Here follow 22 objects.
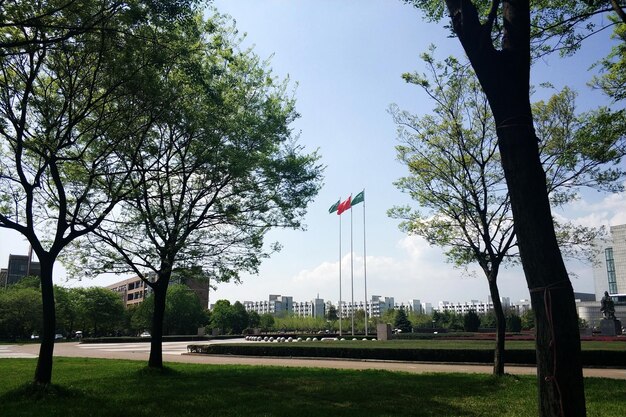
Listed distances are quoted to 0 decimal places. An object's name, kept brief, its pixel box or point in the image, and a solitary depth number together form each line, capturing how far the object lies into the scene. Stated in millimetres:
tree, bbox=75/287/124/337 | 68188
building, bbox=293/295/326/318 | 191750
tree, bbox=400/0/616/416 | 4406
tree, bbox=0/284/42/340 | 58500
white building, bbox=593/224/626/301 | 107719
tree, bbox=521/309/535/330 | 75281
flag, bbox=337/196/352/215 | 45906
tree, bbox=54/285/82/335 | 66812
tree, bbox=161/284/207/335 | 75525
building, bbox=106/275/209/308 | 107581
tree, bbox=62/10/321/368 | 15047
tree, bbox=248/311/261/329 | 90812
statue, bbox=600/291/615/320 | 40312
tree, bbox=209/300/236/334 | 80062
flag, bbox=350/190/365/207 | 44812
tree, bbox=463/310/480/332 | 56500
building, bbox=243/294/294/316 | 197125
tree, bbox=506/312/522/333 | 56766
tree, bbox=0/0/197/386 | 10461
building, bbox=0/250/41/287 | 115500
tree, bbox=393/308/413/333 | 68600
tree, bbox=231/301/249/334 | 81688
